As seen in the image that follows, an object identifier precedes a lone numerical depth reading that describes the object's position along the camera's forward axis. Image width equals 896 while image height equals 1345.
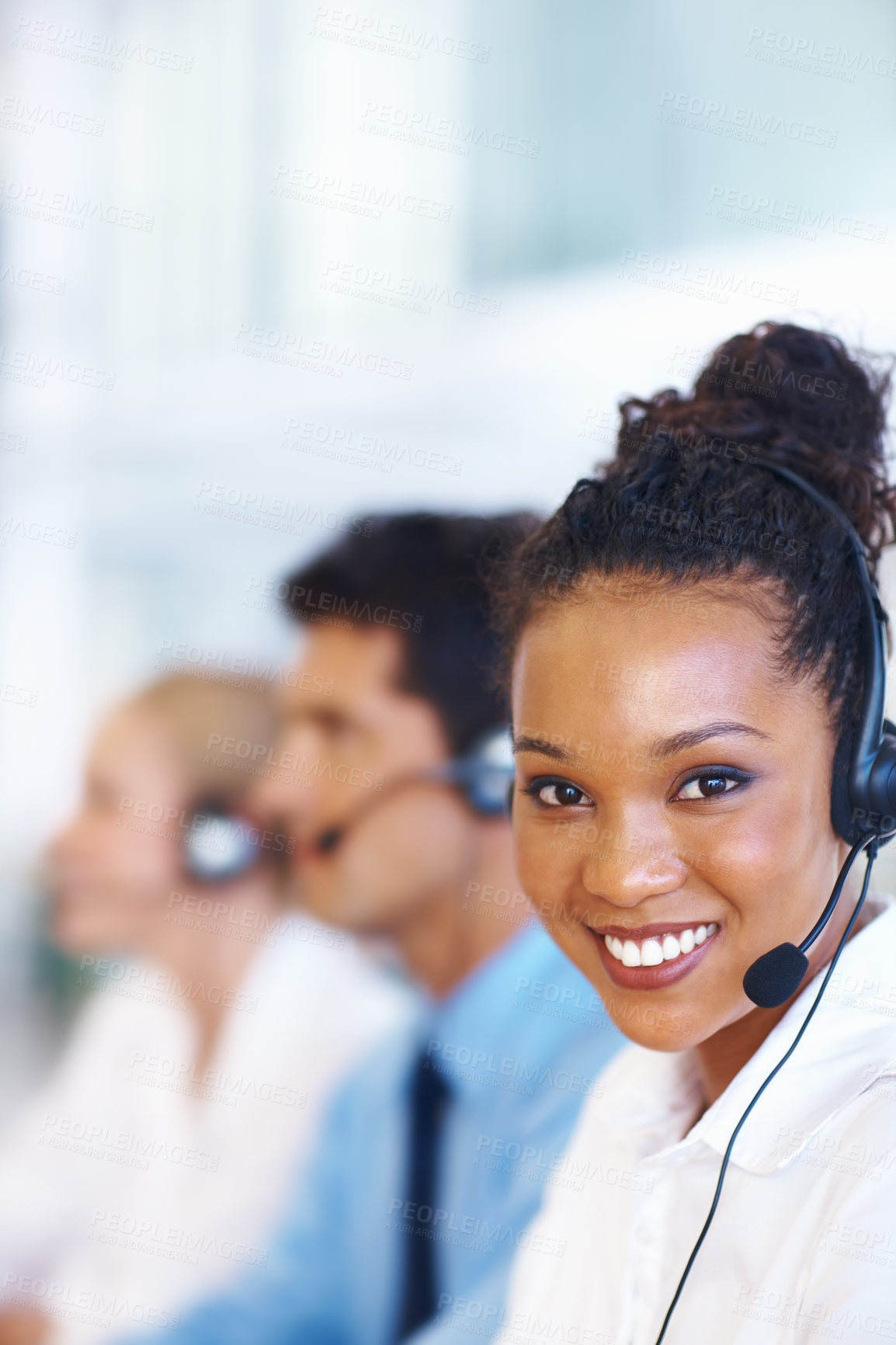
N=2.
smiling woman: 1.32
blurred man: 1.52
